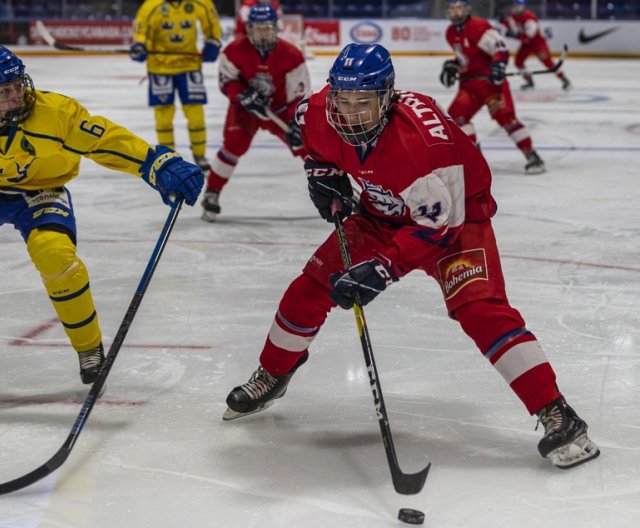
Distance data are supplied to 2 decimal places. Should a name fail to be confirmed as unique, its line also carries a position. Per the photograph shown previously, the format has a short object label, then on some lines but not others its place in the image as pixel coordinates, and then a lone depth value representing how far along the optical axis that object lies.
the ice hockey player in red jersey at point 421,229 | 4.53
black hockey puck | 4.10
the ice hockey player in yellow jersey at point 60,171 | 5.34
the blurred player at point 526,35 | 23.22
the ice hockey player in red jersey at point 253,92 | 10.01
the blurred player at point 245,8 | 16.79
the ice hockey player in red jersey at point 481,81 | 12.61
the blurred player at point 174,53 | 13.02
